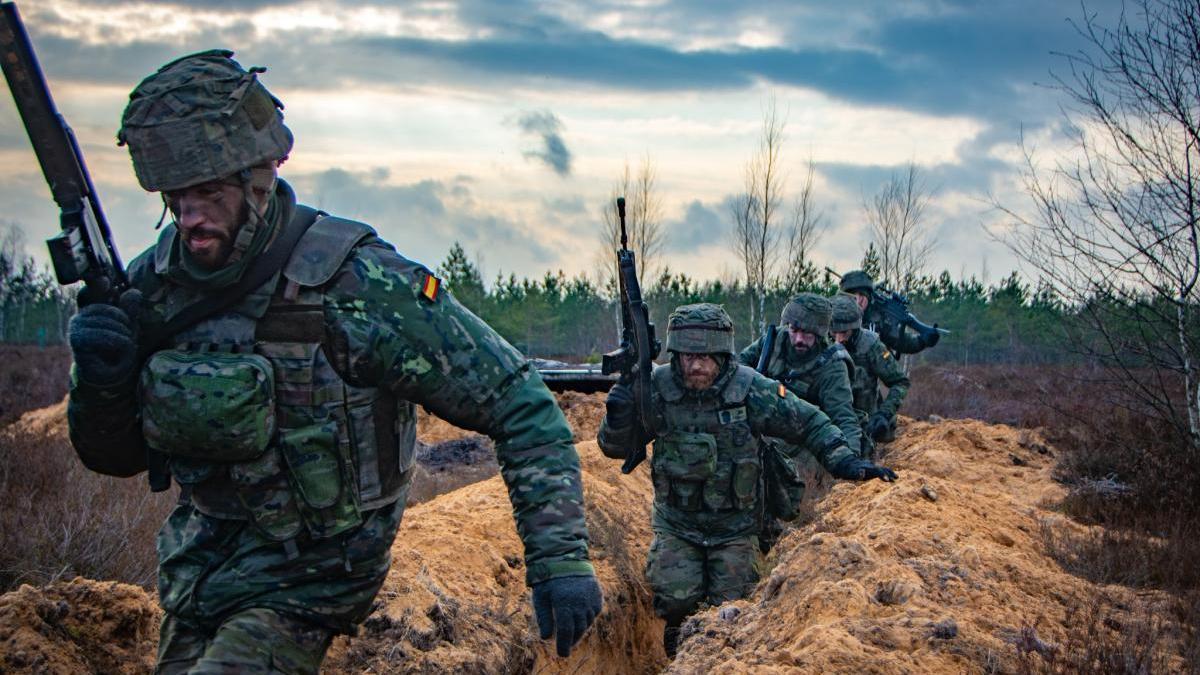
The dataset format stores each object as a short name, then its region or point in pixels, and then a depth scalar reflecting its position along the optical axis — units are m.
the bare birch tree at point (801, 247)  27.31
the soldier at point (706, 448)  6.99
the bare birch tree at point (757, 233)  26.08
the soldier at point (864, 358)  11.27
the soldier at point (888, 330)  13.32
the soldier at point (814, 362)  8.74
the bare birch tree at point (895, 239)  31.47
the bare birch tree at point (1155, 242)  9.35
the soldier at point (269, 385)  2.89
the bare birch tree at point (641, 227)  30.30
